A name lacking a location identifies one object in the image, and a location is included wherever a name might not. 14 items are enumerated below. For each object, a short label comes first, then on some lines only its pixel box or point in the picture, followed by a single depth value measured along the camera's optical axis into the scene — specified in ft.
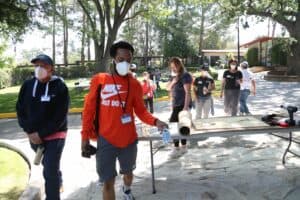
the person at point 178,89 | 18.43
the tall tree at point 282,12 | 64.70
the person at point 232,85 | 24.89
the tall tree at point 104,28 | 55.85
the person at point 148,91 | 29.90
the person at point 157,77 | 57.21
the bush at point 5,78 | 88.21
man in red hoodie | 10.37
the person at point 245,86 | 26.55
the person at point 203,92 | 22.72
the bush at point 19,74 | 98.22
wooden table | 13.13
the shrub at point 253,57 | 111.39
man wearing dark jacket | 11.29
